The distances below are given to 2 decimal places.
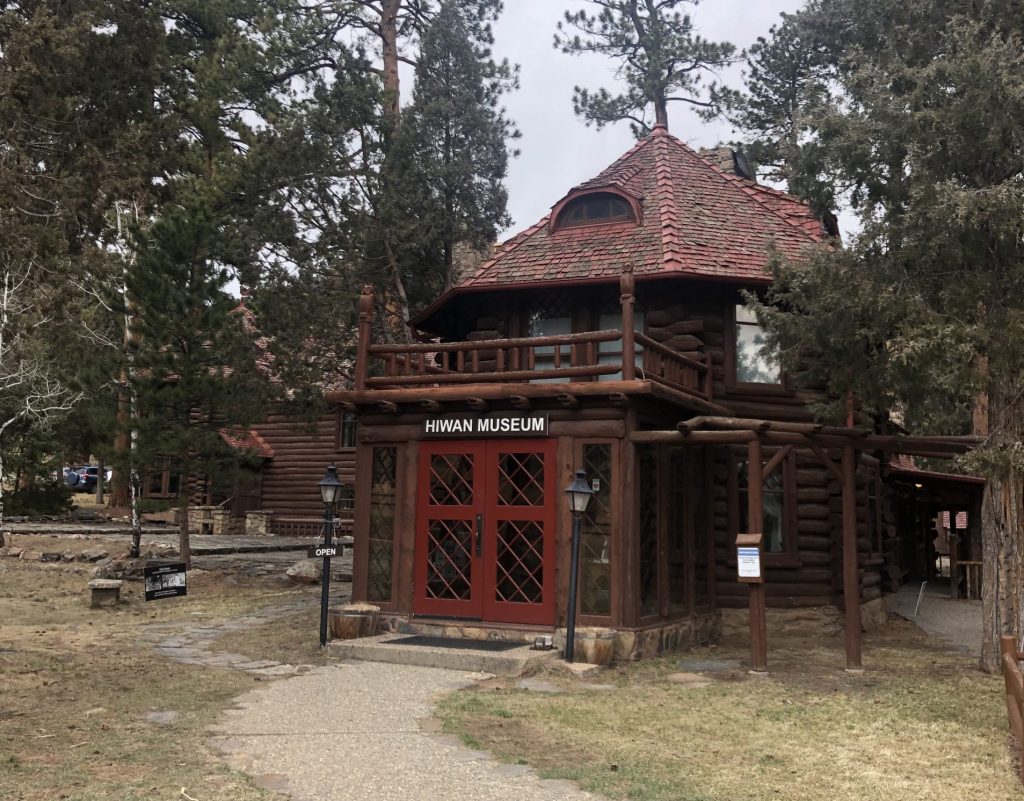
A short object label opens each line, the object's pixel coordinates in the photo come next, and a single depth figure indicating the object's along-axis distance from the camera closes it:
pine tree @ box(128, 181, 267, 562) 19.44
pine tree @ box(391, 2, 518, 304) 21.38
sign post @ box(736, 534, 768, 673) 11.11
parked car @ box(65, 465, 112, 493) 52.59
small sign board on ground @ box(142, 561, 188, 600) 15.95
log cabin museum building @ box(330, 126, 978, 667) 12.20
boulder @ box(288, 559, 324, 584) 20.25
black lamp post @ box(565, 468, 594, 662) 11.33
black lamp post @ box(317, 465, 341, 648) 12.24
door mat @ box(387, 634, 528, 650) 11.84
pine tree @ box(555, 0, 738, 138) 28.53
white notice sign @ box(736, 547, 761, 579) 11.09
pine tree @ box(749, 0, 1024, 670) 10.72
